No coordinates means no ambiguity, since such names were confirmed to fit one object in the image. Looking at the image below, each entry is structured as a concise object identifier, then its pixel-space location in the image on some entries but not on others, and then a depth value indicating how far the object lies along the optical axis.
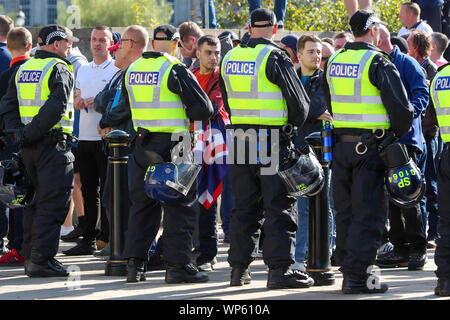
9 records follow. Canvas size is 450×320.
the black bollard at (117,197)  17.87
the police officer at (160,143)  16.64
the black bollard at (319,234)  16.56
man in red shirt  18.27
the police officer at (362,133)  15.36
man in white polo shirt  21.16
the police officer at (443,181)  15.12
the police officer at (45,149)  17.66
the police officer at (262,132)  15.93
